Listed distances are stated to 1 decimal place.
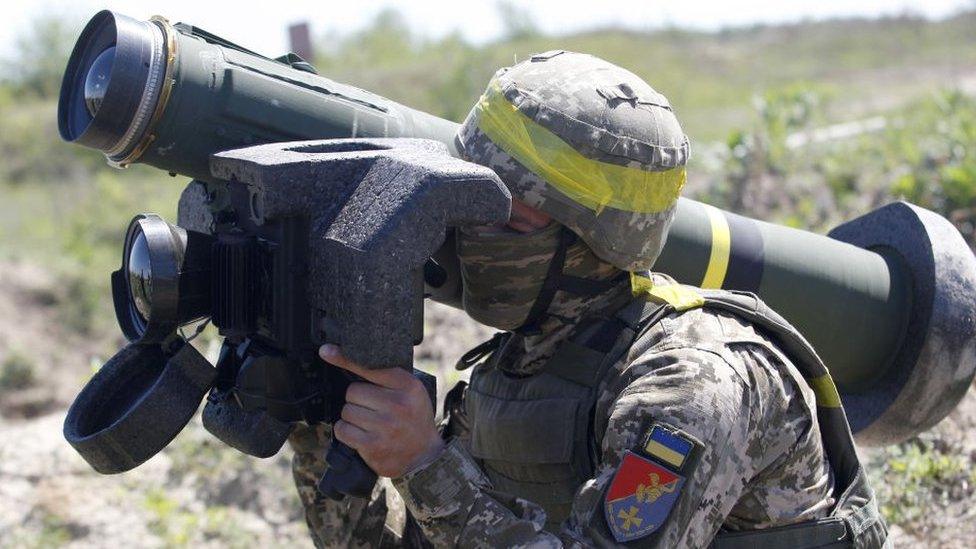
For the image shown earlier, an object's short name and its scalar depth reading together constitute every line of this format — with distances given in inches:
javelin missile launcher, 77.8
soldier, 81.0
